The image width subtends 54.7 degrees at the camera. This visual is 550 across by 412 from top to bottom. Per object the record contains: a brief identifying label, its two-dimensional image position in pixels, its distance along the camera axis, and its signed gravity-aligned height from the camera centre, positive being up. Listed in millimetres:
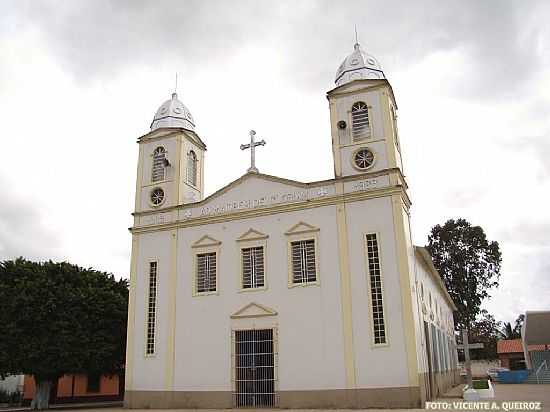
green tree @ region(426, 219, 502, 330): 39062 +6205
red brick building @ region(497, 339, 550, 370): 44969 -422
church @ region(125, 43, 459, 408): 16781 +2433
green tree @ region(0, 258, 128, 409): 20297 +1570
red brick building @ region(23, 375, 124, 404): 28406 -1336
